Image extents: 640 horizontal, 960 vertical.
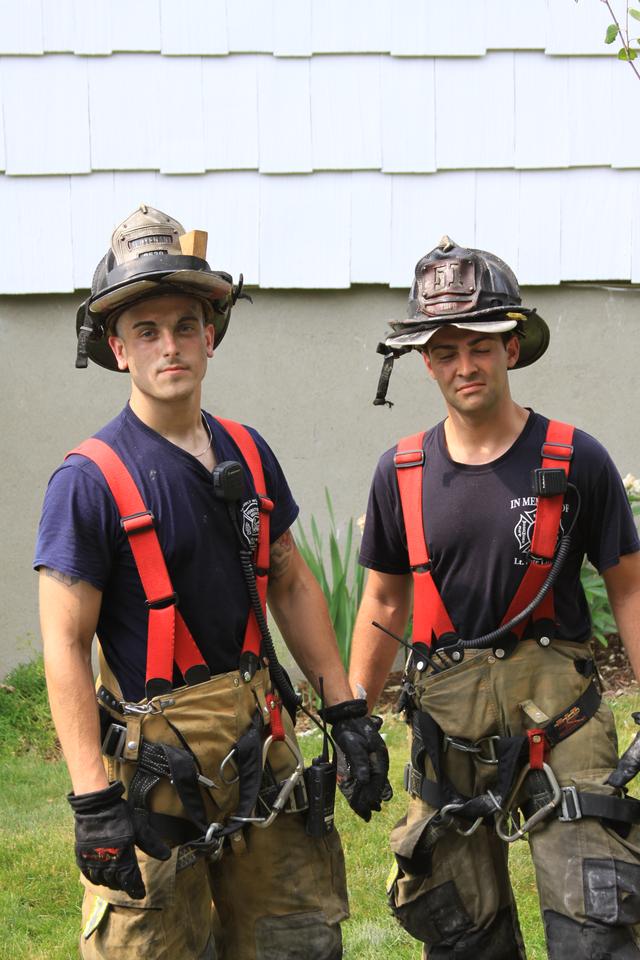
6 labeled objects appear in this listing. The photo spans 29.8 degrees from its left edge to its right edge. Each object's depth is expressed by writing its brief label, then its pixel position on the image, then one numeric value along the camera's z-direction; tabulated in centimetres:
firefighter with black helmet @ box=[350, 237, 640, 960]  349
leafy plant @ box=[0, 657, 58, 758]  621
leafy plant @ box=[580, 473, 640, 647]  615
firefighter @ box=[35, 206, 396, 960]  311
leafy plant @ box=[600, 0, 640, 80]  402
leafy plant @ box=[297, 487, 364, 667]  620
